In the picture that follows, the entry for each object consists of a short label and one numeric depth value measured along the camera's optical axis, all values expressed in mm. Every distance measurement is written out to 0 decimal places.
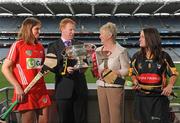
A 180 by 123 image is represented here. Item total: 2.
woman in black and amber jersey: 2224
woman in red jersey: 2165
